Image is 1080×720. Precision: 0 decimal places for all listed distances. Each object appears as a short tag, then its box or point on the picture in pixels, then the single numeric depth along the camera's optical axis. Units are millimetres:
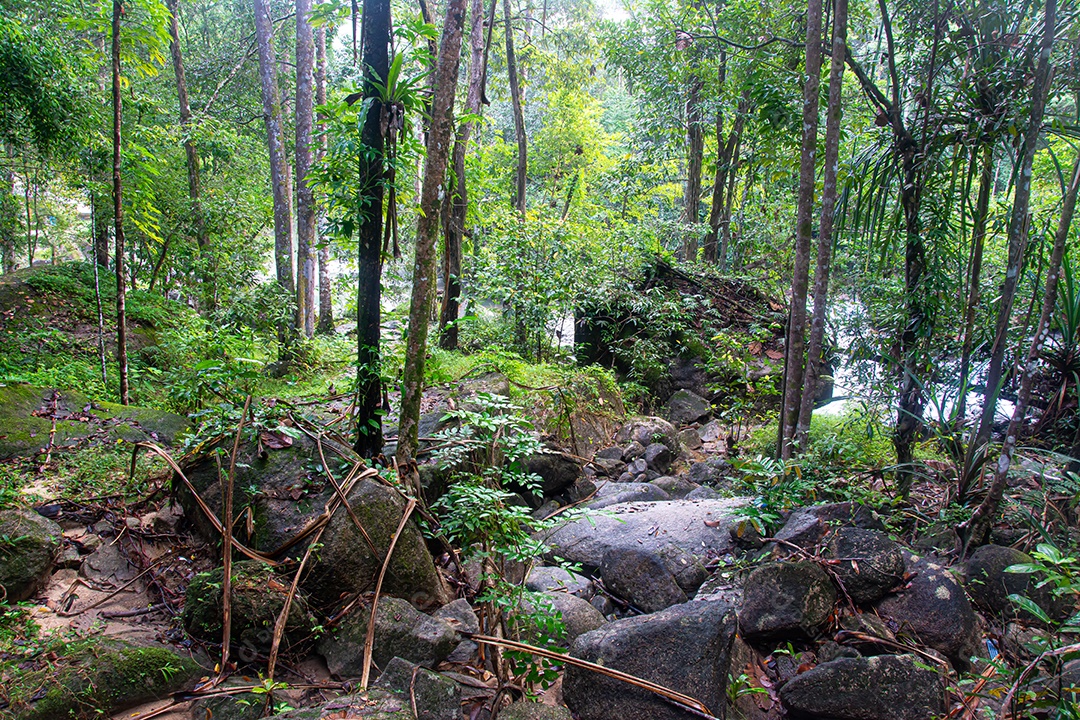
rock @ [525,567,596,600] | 4188
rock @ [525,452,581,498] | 6109
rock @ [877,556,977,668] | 3354
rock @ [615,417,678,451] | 8102
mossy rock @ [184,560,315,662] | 2967
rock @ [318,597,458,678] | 3047
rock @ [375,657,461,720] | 2615
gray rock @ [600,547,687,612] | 4055
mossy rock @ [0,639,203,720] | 2387
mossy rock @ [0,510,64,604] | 3111
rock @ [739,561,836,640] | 3385
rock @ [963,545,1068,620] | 3598
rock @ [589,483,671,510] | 5879
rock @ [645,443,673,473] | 7465
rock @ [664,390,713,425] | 9938
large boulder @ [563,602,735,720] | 2785
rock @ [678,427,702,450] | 8972
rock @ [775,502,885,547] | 3943
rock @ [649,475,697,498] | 6562
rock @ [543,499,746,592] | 4508
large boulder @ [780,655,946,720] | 2799
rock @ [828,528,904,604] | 3598
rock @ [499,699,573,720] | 2598
